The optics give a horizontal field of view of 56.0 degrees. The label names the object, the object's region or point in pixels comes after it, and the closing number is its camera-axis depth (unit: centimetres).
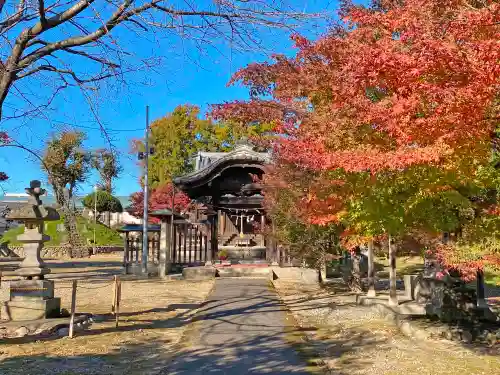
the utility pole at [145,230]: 2177
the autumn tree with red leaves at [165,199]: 4197
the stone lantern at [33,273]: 969
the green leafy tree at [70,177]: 3865
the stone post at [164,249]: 2122
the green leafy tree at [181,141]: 4834
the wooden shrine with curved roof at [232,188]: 2209
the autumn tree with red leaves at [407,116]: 569
